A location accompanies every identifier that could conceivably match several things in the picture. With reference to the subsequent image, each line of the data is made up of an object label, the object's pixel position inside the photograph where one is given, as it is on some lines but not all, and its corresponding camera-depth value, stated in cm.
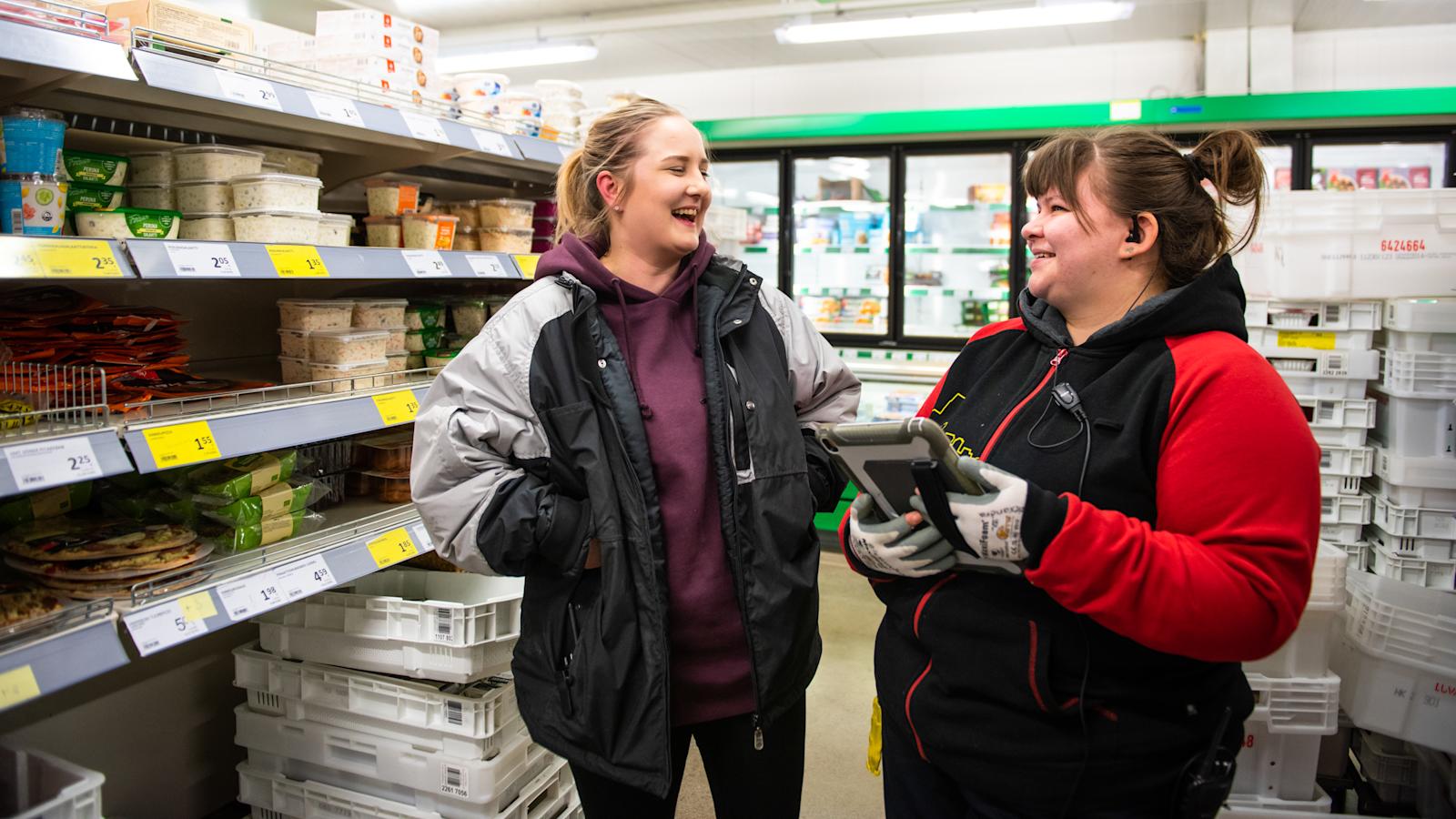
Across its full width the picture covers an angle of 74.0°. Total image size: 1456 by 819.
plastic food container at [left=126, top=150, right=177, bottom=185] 211
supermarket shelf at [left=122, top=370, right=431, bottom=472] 176
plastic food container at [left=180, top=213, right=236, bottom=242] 215
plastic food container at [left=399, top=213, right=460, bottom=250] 261
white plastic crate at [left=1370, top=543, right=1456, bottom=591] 279
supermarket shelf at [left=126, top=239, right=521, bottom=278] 175
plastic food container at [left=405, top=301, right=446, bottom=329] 279
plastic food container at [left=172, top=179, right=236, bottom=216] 214
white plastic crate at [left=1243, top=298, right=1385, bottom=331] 299
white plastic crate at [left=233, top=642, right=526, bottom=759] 221
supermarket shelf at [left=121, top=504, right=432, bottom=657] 177
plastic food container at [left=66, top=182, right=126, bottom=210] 193
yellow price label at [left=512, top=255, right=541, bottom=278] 272
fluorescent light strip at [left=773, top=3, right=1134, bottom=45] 504
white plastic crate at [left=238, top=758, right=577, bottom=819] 229
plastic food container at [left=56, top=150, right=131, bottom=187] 191
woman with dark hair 118
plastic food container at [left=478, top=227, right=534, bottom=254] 289
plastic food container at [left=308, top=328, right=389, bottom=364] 239
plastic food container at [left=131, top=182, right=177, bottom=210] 212
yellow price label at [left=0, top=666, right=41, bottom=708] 148
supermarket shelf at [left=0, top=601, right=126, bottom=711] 151
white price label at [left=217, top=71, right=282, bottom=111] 187
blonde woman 154
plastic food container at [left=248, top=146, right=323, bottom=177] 230
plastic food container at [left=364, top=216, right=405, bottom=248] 261
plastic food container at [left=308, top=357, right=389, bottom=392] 240
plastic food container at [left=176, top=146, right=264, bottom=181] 213
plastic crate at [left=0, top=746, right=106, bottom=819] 164
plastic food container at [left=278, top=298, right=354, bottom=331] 240
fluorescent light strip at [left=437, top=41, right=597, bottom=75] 662
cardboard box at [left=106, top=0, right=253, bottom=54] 201
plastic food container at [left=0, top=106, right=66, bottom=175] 171
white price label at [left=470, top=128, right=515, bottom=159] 253
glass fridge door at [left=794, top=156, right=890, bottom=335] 645
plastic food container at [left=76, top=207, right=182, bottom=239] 189
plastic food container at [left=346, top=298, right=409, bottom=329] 253
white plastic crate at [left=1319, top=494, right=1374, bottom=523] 301
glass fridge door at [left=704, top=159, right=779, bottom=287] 694
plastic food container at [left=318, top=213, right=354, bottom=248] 230
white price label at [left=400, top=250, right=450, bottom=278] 235
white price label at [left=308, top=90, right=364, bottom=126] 206
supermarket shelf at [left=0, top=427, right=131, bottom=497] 151
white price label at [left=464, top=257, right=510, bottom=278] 256
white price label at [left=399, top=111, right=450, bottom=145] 231
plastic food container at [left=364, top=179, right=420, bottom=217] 261
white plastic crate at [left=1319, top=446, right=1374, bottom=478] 298
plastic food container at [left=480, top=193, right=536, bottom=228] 287
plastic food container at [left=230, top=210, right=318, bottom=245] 214
